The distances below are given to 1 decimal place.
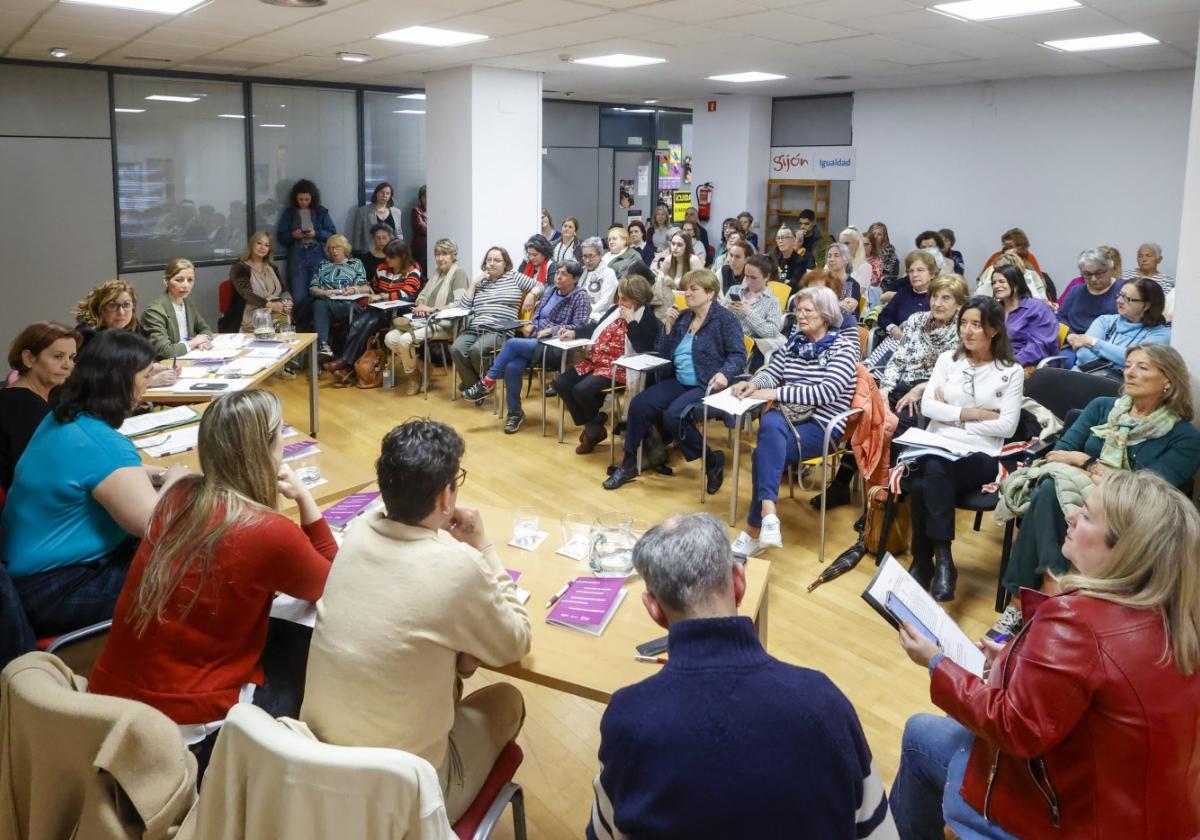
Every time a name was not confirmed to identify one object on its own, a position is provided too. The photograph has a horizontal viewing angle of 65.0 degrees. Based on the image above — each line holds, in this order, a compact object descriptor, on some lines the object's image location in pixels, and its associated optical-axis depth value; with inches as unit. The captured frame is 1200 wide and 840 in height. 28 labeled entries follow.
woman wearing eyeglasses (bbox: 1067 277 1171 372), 214.1
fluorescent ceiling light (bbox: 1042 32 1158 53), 268.5
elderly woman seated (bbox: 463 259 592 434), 279.0
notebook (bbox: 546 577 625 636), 95.0
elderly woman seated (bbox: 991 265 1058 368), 226.5
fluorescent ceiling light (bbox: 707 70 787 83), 376.8
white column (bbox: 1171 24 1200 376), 161.0
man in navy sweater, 55.8
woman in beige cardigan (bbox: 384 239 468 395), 319.6
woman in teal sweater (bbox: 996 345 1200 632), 146.9
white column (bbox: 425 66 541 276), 344.8
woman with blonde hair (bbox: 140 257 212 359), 225.1
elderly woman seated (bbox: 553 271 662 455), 241.6
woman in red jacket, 68.6
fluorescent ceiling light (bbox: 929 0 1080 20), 218.9
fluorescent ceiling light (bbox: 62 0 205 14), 219.9
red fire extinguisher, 500.5
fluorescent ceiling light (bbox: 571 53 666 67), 323.6
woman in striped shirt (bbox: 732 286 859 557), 187.0
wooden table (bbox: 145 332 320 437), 190.1
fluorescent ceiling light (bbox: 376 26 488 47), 262.9
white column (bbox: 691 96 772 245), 480.7
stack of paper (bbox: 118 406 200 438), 159.3
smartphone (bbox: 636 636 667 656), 89.9
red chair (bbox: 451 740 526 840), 80.3
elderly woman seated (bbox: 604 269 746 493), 223.0
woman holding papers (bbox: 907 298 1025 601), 166.7
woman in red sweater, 83.5
